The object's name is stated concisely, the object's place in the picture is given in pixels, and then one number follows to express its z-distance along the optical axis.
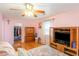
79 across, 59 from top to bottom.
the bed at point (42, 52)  1.65
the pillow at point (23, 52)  1.60
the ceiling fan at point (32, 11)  1.61
